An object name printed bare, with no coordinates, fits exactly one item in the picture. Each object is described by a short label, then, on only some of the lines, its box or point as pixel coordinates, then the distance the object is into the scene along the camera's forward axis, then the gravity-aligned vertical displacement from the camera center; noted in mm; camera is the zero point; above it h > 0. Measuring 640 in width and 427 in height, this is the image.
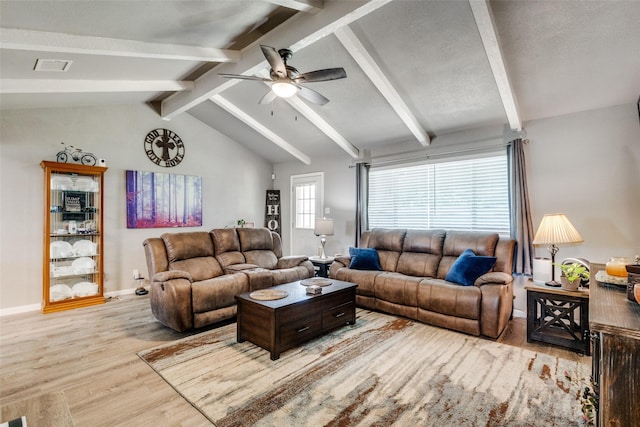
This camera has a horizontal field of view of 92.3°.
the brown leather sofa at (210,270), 3230 -722
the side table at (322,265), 5149 -855
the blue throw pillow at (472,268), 3422 -605
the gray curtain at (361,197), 5496 +311
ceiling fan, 2743 +1302
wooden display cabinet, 4078 -324
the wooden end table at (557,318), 2820 -1003
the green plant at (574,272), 2768 -522
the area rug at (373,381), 1947 -1271
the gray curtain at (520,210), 3828 +56
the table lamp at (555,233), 2928 -178
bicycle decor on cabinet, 4363 +846
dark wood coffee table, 2680 -976
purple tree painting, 5066 +249
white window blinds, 4262 +306
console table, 906 -466
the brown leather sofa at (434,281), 3188 -802
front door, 6426 +94
